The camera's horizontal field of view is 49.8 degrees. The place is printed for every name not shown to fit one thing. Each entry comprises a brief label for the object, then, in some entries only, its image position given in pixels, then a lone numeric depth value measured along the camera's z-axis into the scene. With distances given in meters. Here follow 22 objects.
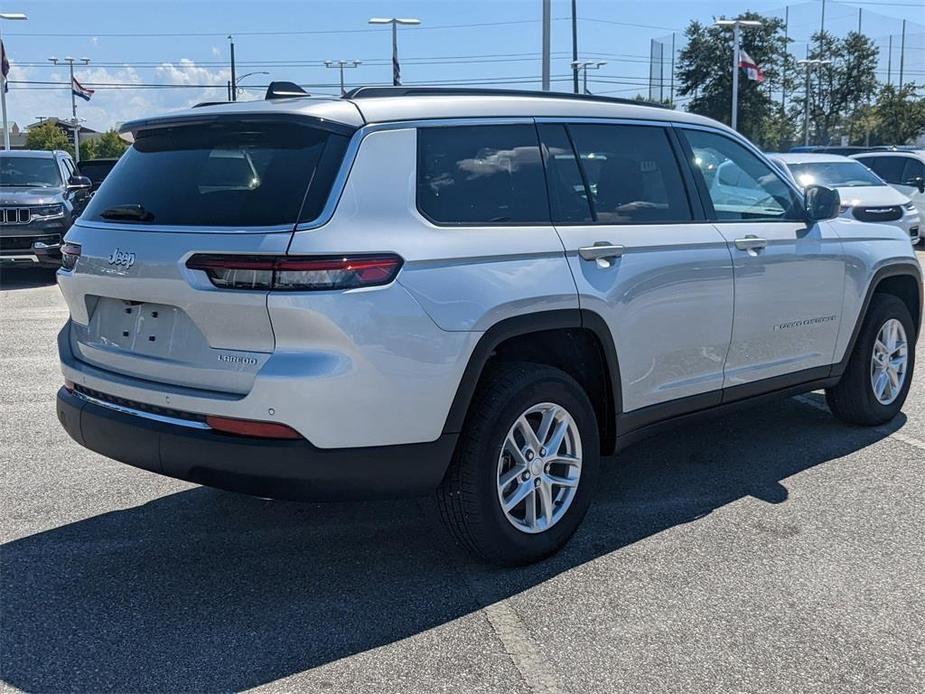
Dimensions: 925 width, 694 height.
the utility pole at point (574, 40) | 49.17
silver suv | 3.39
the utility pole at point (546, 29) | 23.53
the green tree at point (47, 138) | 69.94
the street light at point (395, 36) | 36.25
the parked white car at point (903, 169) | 17.69
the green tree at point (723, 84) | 60.16
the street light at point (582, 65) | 48.44
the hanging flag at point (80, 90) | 43.78
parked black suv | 13.12
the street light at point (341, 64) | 54.19
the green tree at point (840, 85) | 61.09
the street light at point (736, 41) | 38.73
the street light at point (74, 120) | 54.38
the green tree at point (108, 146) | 63.75
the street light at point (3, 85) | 31.36
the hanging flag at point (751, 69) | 35.91
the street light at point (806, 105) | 51.53
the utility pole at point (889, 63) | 63.92
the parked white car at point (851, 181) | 14.41
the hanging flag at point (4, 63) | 30.30
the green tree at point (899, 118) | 51.12
